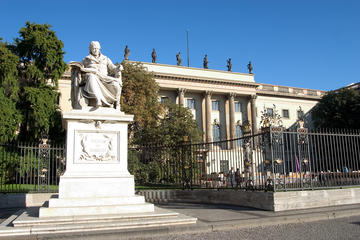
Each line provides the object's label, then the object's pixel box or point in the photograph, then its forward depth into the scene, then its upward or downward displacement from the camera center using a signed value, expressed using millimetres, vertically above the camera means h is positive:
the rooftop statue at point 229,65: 50788 +14885
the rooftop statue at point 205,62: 49875 +15183
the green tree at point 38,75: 23125 +6792
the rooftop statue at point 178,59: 47281 +14887
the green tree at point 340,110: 40375 +6163
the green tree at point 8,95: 21031 +4919
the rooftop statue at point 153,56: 45619 +14893
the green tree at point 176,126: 28531 +3200
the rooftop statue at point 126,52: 40969 +13969
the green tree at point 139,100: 27438 +5365
